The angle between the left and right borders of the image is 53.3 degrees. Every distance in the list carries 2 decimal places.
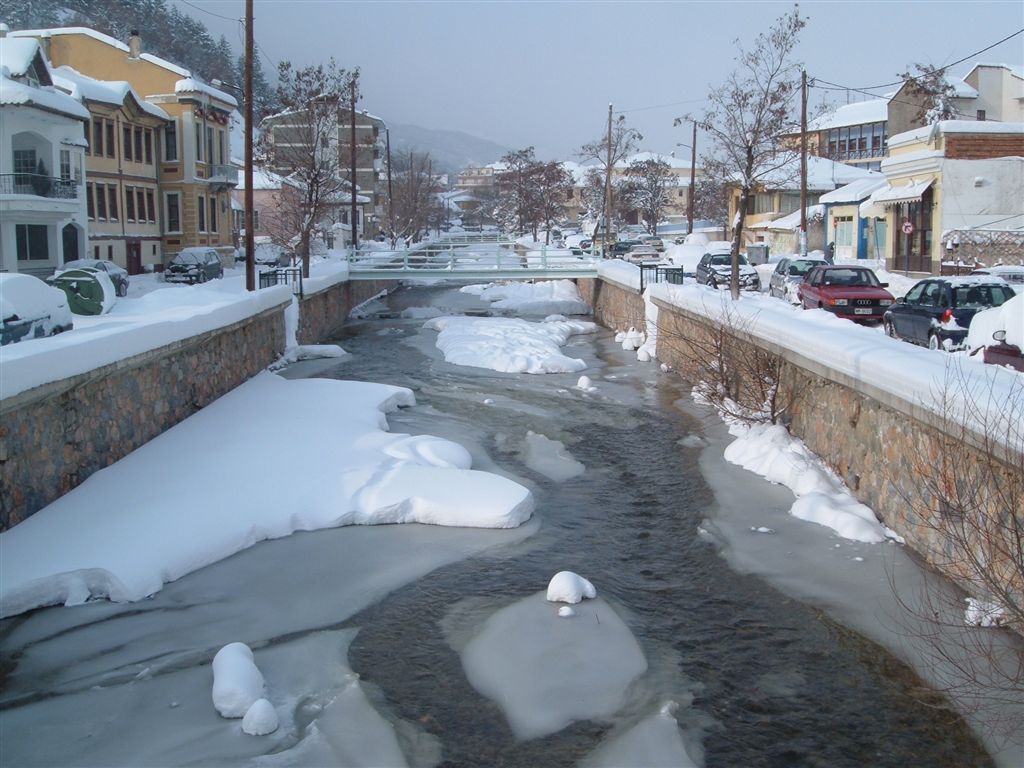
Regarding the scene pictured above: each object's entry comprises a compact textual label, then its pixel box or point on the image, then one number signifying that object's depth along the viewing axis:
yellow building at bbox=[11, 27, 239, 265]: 50.69
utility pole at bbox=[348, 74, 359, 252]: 45.08
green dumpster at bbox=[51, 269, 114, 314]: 26.83
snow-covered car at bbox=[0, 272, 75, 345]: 18.91
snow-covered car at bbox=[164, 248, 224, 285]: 41.50
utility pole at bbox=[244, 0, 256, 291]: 27.06
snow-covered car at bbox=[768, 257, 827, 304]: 32.25
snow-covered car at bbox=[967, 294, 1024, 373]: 14.47
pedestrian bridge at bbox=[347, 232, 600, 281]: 38.69
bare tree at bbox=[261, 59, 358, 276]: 39.16
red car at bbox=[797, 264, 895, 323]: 24.14
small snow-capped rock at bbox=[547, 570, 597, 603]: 9.86
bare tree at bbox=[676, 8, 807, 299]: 26.70
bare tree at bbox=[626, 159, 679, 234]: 91.12
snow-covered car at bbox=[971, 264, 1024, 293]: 29.78
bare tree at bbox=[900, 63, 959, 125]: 56.59
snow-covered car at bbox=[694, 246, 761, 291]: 36.84
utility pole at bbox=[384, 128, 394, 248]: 75.82
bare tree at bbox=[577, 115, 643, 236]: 63.16
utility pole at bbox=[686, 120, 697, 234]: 69.53
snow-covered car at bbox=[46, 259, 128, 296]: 34.59
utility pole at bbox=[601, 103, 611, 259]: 55.26
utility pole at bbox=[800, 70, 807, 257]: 39.00
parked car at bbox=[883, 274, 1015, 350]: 18.44
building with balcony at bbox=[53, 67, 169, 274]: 44.16
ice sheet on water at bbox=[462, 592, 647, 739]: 7.80
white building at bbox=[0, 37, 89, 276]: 36.72
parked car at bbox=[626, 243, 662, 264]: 53.22
